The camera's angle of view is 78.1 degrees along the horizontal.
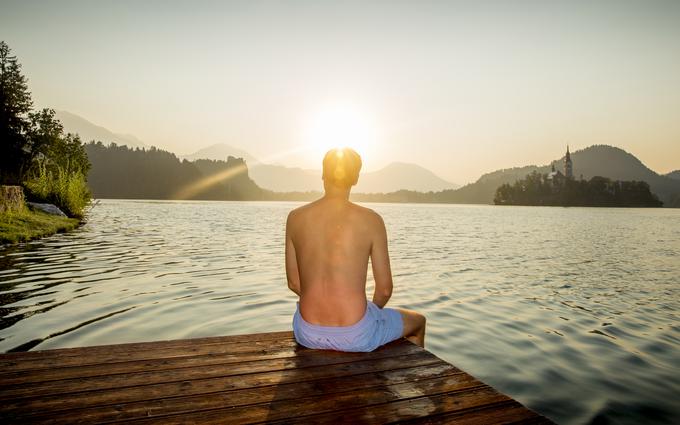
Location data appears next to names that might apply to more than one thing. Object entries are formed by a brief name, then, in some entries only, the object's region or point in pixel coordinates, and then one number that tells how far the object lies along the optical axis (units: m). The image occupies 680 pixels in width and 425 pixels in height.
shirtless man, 4.12
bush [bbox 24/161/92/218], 27.39
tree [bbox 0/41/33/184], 40.69
